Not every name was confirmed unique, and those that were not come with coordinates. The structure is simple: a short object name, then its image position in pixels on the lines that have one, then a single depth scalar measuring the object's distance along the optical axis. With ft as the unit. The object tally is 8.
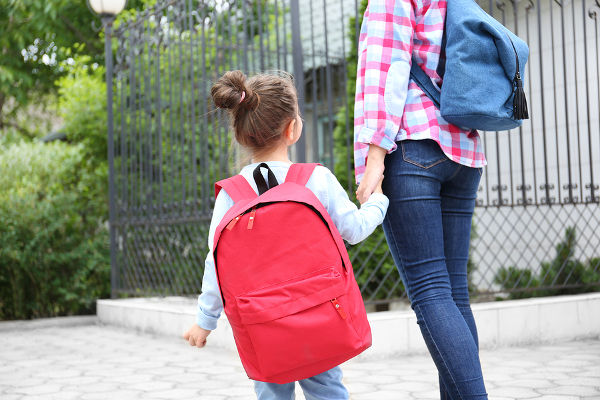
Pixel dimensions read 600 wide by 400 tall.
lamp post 23.86
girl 6.88
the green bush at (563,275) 18.93
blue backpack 7.07
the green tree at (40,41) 35.94
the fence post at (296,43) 16.81
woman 7.14
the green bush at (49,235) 23.70
